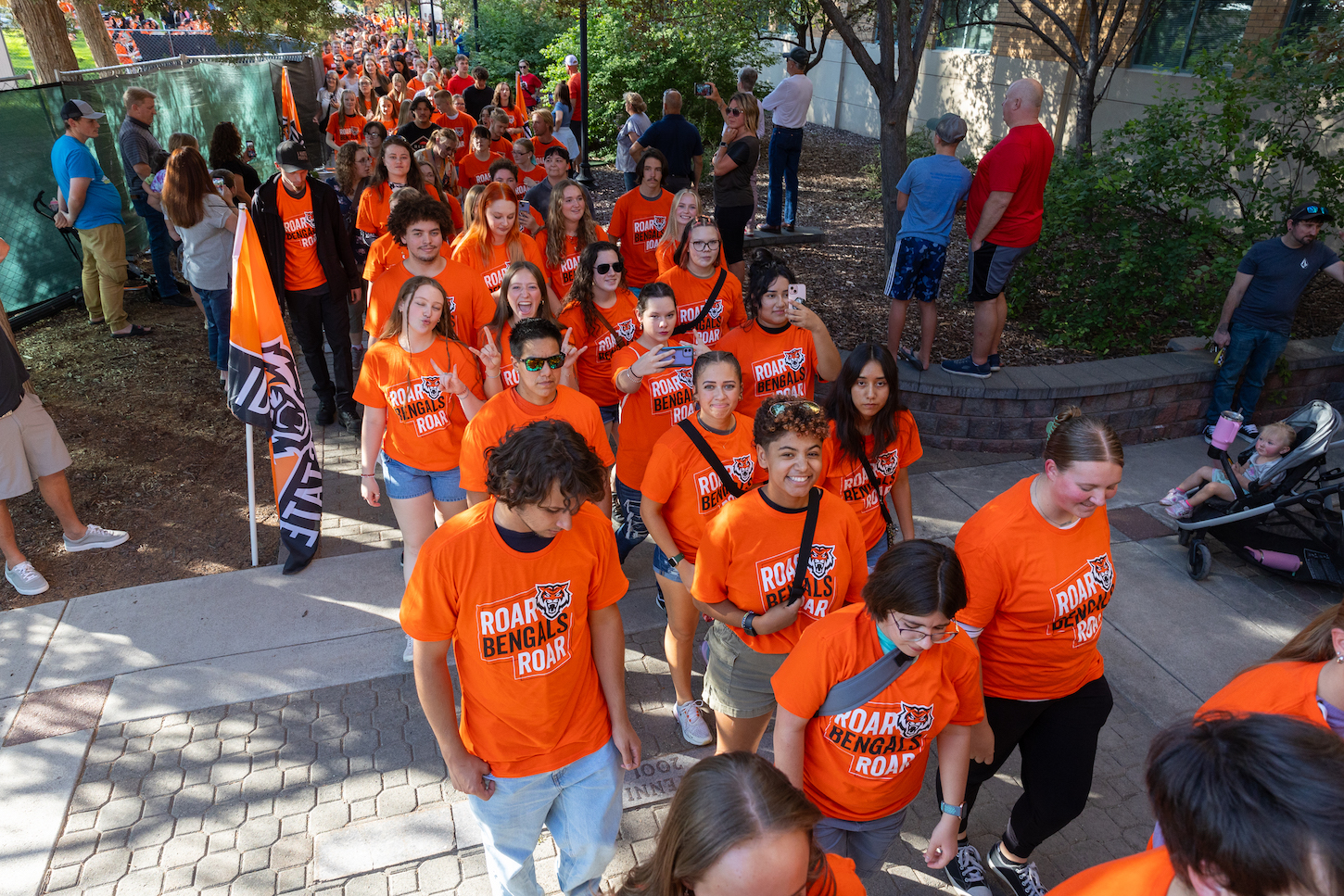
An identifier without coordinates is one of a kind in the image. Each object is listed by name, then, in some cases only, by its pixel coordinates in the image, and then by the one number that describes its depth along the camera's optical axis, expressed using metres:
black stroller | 4.84
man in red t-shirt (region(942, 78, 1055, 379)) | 6.22
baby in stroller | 5.02
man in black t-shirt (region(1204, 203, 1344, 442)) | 6.05
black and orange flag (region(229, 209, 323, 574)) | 5.02
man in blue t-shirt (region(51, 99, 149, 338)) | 8.17
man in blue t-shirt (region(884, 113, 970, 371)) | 6.30
